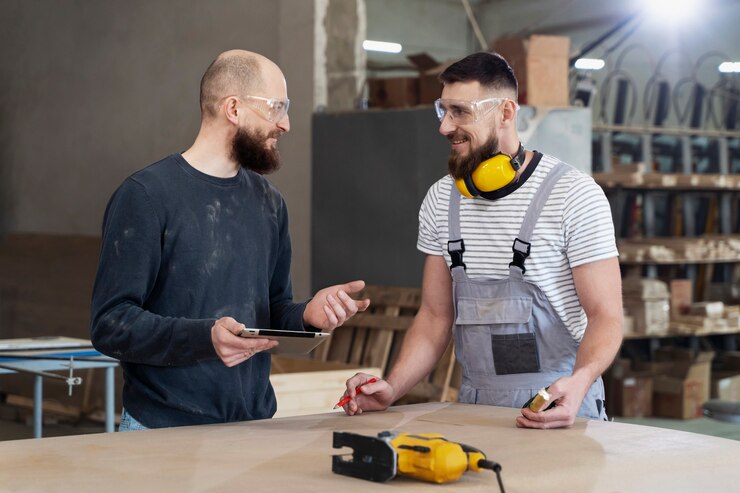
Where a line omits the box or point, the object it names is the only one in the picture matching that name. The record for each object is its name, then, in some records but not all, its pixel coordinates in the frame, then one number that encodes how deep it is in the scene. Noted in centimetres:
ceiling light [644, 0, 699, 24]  1264
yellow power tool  193
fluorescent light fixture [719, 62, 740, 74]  1250
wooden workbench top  195
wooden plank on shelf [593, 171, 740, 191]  828
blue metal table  460
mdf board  657
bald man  257
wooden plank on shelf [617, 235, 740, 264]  825
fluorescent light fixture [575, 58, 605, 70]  1448
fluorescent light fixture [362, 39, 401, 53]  1662
